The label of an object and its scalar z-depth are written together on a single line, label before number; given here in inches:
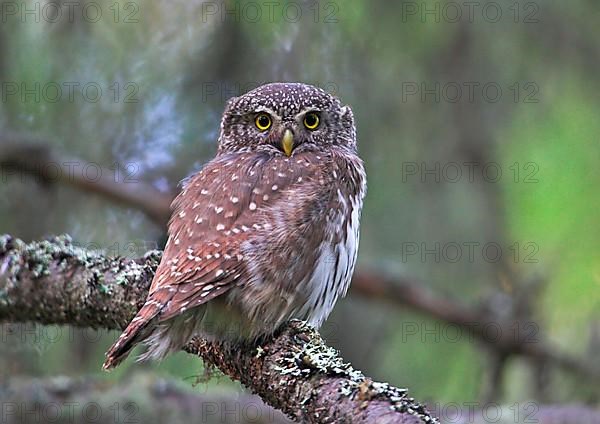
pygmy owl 264.1
